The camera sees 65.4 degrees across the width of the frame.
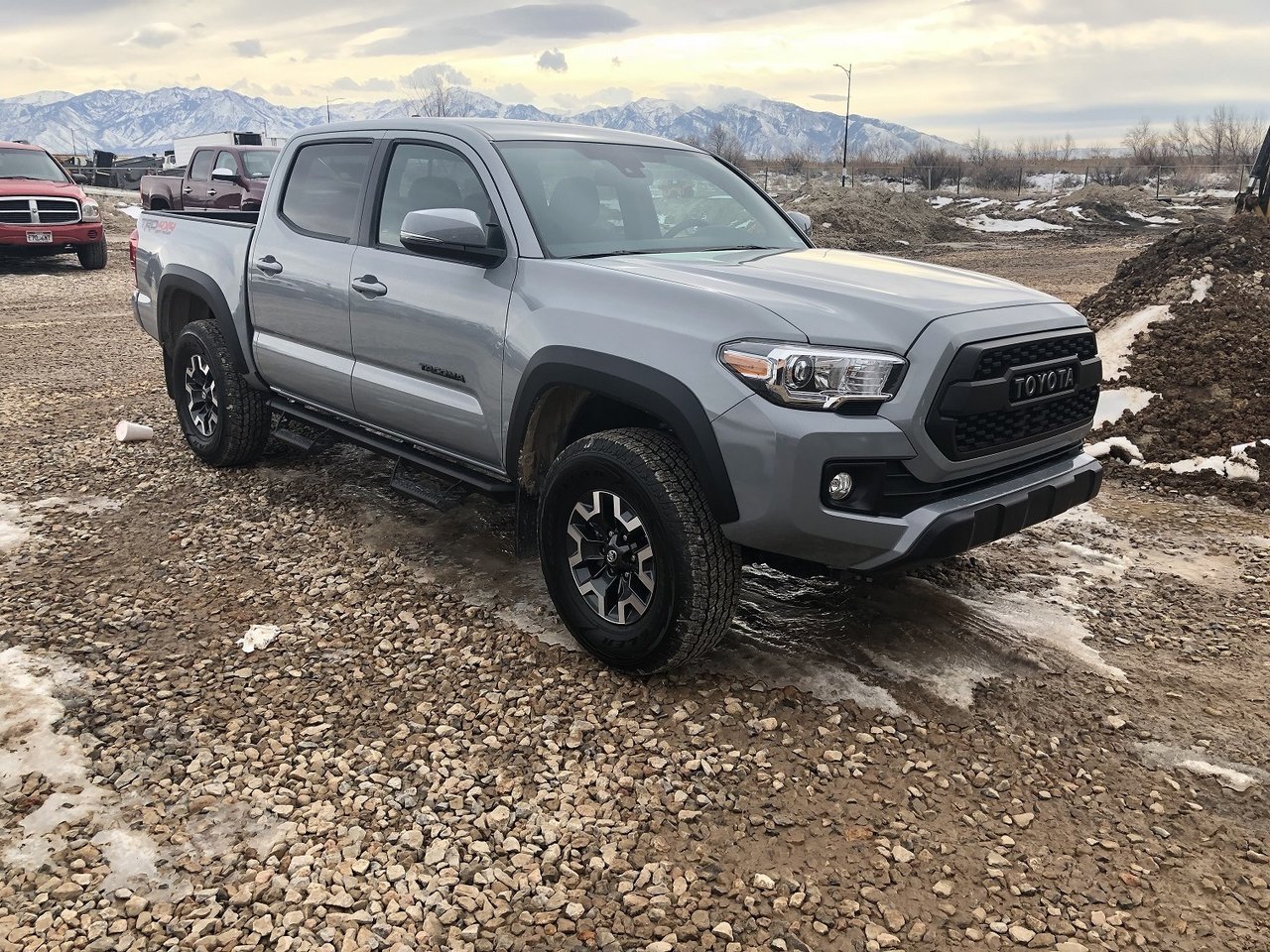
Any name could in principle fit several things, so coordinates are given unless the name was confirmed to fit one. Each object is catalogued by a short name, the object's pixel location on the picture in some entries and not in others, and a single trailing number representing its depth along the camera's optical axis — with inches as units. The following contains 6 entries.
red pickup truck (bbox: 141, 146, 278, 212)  641.0
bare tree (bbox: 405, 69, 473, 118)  2772.1
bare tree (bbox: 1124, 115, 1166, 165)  2519.7
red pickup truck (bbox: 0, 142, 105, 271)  634.8
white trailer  1125.7
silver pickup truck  120.9
